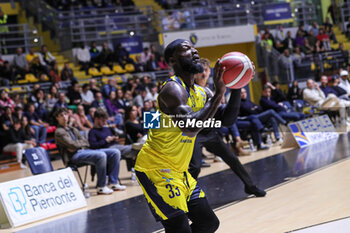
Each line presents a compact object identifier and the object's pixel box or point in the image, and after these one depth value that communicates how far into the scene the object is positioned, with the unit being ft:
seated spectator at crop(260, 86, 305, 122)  42.19
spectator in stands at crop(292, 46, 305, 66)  60.18
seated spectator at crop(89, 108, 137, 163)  31.35
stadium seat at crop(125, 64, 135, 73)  61.00
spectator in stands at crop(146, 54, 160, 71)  60.17
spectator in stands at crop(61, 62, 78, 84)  55.31
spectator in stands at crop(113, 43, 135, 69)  61.67
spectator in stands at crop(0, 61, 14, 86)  54.29
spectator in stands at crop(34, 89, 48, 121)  46.98
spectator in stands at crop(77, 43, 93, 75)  60.59
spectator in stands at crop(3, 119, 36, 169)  43.14
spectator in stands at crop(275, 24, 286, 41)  69.88
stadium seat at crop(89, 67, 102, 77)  59.88
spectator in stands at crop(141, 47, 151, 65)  61.58
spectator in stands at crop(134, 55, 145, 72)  59.67
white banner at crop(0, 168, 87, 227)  24.08
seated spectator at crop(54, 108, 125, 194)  29.27
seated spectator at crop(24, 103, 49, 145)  44.37
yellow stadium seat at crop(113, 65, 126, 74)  60.23
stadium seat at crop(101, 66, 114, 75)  60.08
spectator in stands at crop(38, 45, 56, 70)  57.52
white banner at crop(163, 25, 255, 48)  54.22
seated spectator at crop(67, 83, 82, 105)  48.55
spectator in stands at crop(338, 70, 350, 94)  51.55
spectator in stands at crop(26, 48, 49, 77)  56.03
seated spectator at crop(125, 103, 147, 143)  33.83
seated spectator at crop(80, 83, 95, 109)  49.55
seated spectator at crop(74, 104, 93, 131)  44.26
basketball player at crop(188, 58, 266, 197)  19.01
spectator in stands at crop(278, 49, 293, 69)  59.97
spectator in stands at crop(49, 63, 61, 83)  54.29
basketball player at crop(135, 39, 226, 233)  11.41
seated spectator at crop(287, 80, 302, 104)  51.31
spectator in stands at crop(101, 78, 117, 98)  51.44
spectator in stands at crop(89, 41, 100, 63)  61.36
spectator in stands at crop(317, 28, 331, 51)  69.46
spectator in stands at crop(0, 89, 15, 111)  46.26
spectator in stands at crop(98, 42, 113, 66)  61.31
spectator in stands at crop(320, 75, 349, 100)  49.78
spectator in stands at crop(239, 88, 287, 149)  40.40
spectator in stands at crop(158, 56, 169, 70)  60.85
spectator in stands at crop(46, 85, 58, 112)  47.83
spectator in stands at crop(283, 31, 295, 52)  65.87
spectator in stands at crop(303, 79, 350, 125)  46.89
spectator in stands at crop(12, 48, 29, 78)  55.93
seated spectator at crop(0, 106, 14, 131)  43.98
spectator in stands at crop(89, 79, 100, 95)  50.88
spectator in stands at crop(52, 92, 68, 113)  46.78
